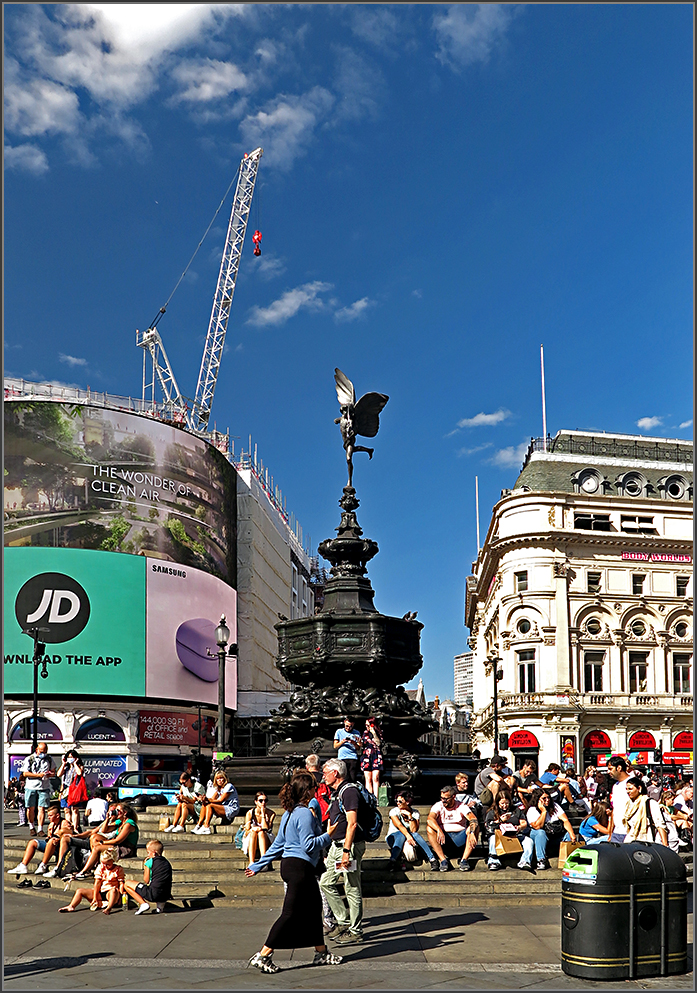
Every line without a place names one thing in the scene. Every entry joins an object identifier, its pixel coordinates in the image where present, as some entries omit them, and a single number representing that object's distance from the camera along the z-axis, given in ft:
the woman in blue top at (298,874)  25.75
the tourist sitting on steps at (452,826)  39.78
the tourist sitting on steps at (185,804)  49.44
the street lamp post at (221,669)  82.47
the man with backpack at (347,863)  29.76
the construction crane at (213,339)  309.22
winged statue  61.67
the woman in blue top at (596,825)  41.47
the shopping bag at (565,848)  41.57
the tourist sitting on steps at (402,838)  38.45
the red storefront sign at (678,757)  180.34
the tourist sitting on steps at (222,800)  49.60
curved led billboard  185.16
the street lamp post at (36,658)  104.47
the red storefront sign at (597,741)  184.24
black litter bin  25.32
